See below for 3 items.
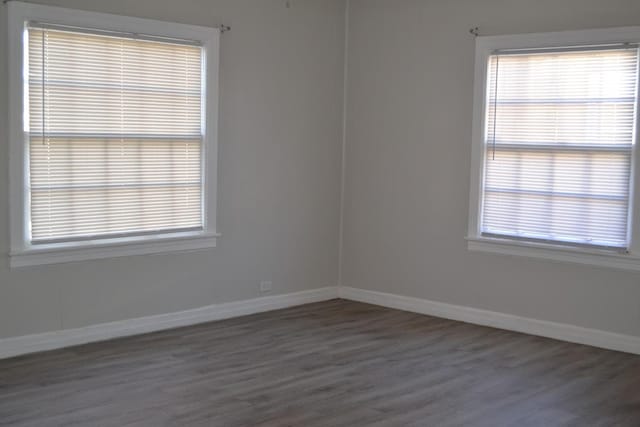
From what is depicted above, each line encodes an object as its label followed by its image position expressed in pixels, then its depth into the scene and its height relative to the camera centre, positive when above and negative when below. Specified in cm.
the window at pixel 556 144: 524 +20
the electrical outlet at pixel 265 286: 624 -101
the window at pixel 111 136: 485 +18
